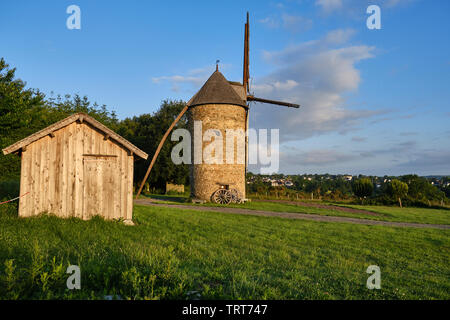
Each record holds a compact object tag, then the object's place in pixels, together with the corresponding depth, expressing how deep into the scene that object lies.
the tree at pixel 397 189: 32.38
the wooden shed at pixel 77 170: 10.77
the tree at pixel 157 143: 36.03
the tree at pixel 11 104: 17.47
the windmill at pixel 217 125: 23.61
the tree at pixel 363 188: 37.85
